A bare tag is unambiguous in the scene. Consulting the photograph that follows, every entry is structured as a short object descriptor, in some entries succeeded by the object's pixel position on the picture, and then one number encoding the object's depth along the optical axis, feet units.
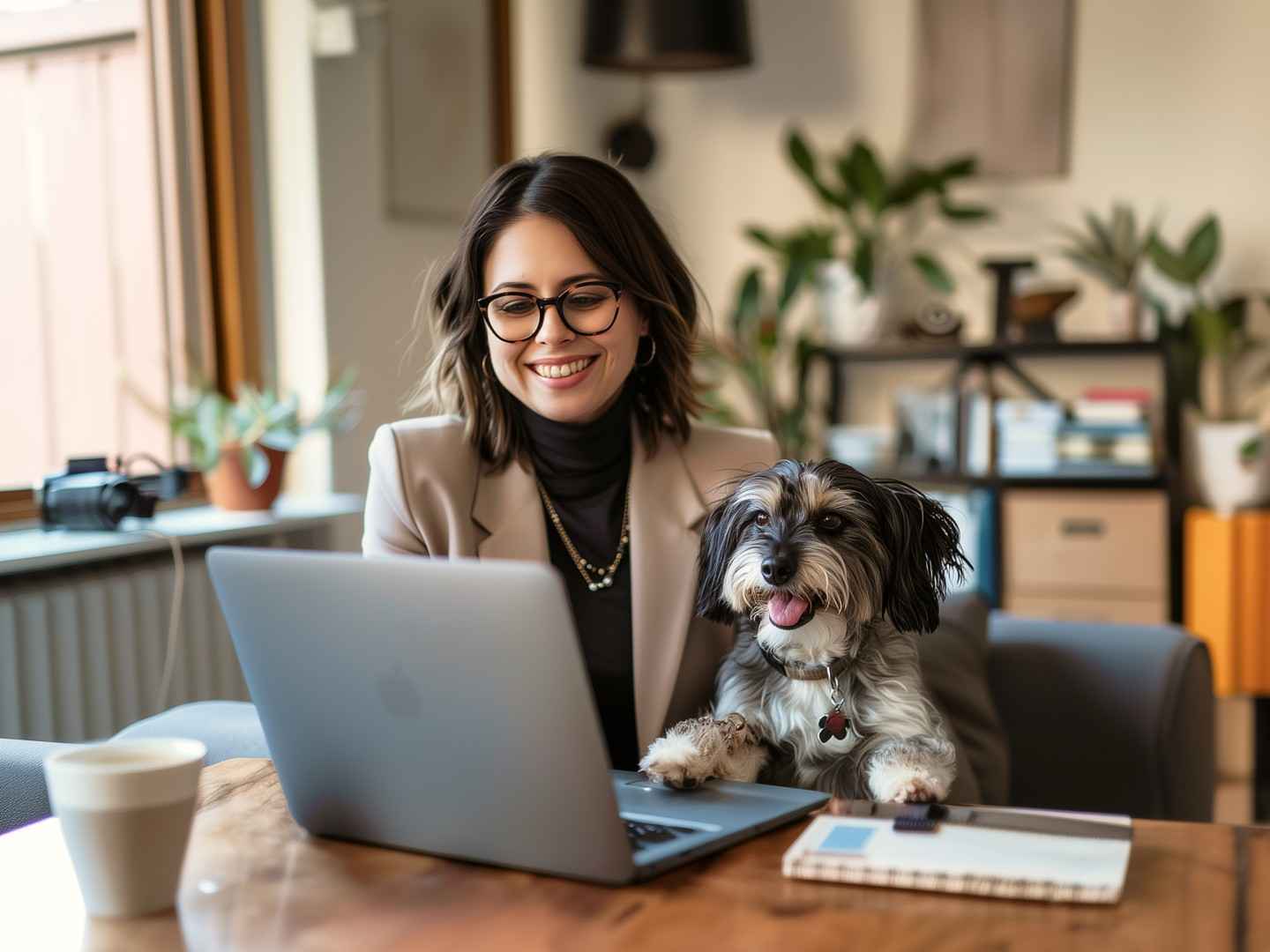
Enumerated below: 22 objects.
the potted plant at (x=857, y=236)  14.30
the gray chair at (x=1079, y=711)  6.55
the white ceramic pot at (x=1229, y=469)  13.33
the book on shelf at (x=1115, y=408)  13.65
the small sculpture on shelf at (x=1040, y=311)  14.01
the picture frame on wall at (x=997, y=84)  14.90
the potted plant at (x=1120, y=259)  14.01
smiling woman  5.40
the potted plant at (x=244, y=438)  10.16
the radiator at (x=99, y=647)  8.73
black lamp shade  13.66
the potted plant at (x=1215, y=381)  13.35
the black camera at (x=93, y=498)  8.89
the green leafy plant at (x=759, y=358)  14.79
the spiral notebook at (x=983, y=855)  2.98
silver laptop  2.90
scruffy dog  4.37
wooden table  2.81
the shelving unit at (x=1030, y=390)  13.75
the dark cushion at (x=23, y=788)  5.08
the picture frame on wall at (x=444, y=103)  13.14
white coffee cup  2.94
